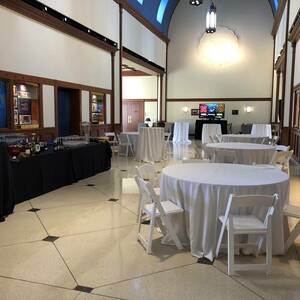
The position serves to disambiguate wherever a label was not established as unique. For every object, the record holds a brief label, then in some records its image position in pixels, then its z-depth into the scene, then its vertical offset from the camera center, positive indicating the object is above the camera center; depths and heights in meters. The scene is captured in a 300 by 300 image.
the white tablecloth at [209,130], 13.16 -0.38
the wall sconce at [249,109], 17.66 +0.60
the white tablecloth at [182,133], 16.06 -0.61
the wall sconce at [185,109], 18.55 +0.60
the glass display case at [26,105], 7.00 +0.28
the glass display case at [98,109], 10.45 +0.33
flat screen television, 17.97 +0.55
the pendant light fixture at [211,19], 11.03 +3.29
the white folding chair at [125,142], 10.50 -0.69
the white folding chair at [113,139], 10.75 -0.64
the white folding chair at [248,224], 2.76 -0.88
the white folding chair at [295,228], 3.24 -0.99
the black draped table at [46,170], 4.42 -0.88
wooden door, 18.81 +0.31
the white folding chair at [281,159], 5.92 -0.69
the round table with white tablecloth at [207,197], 3.11 -0.73
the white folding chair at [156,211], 3.17 -0.88
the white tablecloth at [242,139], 8.56 -0.46
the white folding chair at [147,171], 3.85 -0.60
